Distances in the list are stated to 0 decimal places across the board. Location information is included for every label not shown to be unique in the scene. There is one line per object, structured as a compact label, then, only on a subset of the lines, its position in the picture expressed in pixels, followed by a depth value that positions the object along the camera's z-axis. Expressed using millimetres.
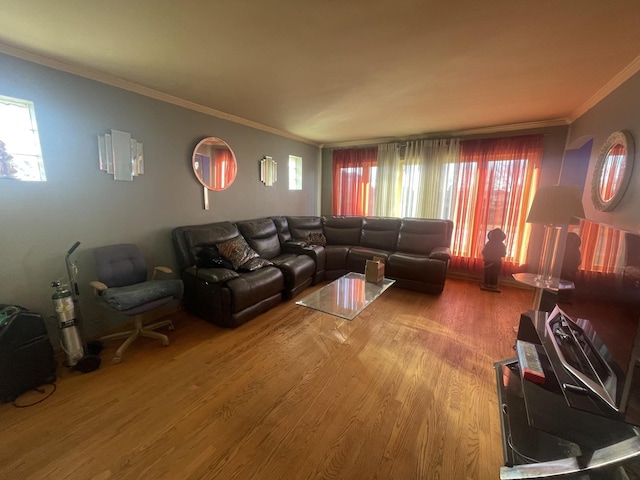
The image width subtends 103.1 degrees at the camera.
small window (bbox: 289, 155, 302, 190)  4602
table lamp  2223
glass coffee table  2230
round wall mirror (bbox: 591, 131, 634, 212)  1844
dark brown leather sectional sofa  2559
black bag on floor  1578
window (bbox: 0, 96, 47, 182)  1823
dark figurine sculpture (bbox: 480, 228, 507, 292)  3582
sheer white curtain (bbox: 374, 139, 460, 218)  4039
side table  2237
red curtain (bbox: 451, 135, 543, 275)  3539
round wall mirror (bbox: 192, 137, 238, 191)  3041
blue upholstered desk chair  1992
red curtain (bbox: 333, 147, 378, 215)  4730
